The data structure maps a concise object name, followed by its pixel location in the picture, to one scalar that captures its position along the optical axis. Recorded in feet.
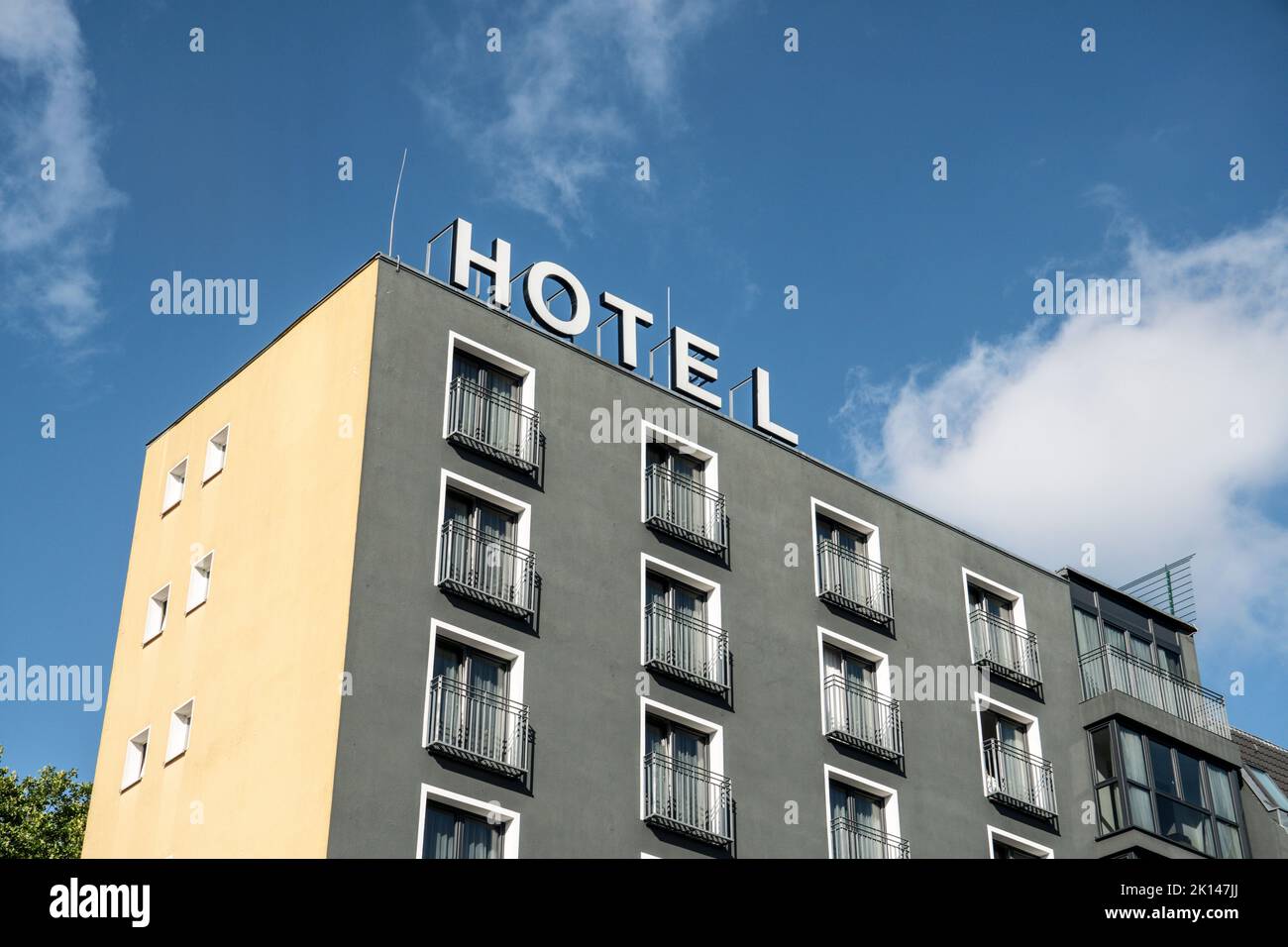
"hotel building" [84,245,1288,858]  116.67
